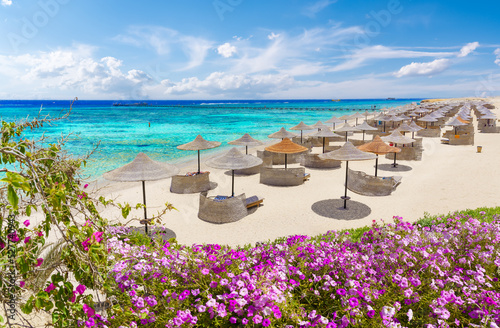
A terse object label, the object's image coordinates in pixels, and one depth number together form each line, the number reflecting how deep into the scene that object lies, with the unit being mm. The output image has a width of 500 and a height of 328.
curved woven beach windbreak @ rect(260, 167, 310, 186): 12438
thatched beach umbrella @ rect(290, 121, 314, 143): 20878
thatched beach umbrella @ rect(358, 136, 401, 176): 12062
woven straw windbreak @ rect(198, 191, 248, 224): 8859
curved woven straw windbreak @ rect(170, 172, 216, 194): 11836
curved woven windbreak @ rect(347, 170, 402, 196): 10961
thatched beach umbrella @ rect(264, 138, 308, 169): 13205
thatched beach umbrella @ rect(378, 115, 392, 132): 28250
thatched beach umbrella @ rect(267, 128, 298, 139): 17938
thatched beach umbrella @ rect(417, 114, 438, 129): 26406
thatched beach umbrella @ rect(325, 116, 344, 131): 27777
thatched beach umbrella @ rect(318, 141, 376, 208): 9473
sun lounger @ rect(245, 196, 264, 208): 9667
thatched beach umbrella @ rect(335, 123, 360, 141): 20128
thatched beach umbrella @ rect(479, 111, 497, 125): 27297
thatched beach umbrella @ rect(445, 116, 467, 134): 22478
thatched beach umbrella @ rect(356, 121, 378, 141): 20783
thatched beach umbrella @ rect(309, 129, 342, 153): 17828
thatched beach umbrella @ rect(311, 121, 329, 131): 22119
